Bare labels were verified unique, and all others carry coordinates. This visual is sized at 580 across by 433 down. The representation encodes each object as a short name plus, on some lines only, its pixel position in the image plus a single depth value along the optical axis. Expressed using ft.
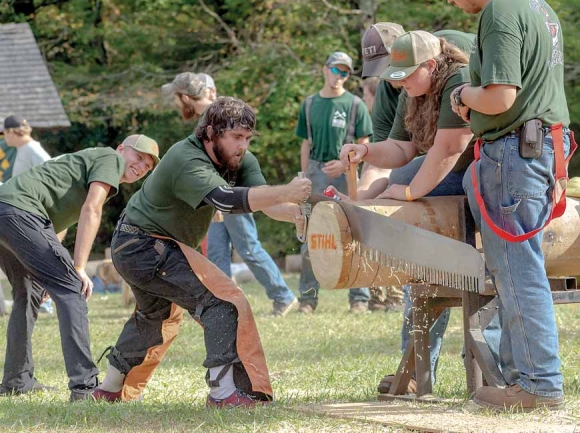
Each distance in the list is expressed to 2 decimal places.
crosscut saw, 27.95
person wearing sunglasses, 60.00
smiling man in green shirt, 36.10
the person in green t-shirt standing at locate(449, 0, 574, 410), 26.72
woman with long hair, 29.43
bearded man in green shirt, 30.85
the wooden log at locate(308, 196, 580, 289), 28.33
